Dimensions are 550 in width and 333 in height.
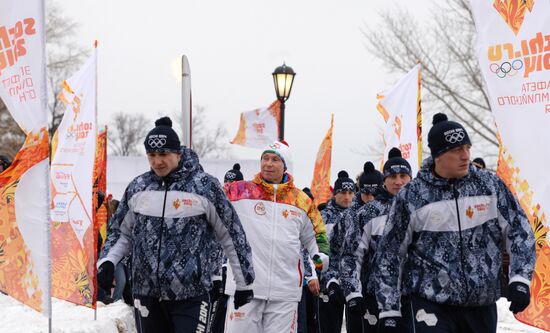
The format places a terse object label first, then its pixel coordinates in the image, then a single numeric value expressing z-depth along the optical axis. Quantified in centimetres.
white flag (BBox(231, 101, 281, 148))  1892
